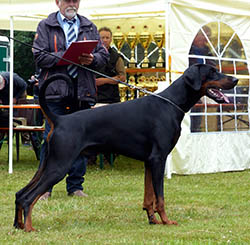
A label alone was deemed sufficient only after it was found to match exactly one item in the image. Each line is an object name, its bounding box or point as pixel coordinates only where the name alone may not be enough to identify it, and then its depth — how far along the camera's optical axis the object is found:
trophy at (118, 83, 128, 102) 10.50
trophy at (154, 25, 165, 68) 10.30
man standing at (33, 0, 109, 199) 6.14
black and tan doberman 4.64
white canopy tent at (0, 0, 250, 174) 8.35
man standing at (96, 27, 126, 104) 9.23
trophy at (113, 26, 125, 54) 10.69
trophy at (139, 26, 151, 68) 10.38
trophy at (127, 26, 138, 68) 10.52
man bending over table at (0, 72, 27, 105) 11.04
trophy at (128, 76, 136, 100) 10.39
